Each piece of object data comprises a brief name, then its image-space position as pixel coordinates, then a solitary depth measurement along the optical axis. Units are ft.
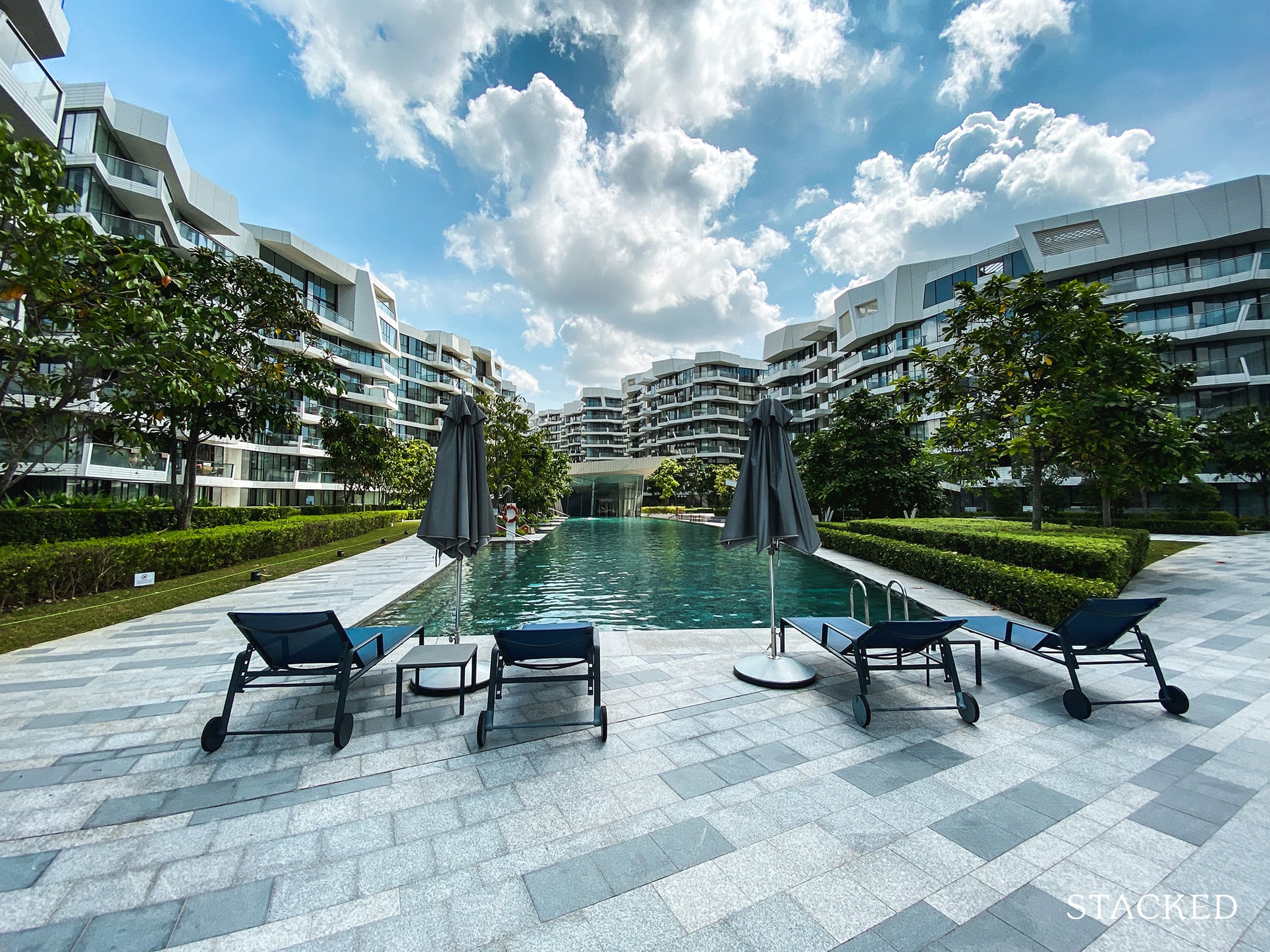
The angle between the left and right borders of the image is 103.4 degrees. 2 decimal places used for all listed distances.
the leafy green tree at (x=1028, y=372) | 36.04
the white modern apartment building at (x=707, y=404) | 227.20
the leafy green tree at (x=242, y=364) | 45.34
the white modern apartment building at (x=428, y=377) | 170.30
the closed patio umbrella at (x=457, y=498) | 16.37
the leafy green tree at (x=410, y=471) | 117.60
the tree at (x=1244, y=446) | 82.07
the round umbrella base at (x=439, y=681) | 15.57
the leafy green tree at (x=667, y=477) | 189.78
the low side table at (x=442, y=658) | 14.20
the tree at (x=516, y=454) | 91.35
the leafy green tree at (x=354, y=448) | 100.63
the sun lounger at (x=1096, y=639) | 14.20
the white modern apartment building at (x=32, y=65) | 43.04
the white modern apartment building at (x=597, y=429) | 333.62
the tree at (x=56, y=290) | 19.03
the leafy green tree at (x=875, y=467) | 70.74
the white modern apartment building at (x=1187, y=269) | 93.76
